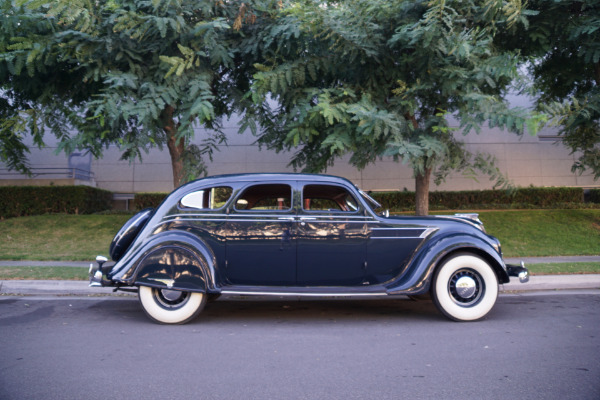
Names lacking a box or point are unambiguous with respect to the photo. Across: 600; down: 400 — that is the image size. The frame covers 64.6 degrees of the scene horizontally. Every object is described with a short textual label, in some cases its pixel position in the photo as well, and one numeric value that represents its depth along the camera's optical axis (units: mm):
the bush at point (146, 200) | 17438
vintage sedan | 5551
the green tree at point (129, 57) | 8422
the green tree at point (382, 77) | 8414
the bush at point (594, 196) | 17672
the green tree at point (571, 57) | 9445
